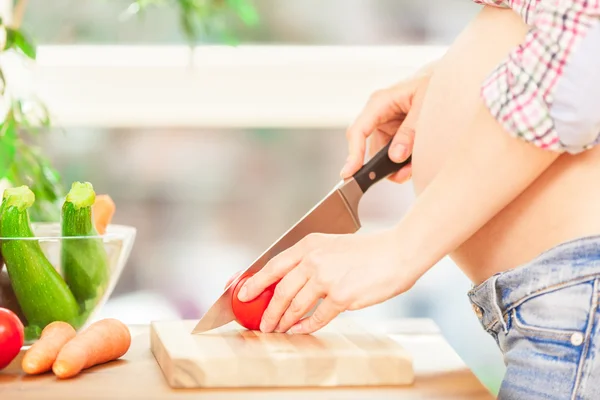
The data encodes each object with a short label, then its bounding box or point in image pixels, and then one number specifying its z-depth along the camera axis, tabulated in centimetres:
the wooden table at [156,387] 157
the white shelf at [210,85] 270
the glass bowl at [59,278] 171
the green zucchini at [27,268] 171
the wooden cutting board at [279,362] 159
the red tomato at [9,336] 161
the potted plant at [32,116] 197
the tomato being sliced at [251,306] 168
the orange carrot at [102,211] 188
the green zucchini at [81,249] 174
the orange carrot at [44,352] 161
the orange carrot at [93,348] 161
